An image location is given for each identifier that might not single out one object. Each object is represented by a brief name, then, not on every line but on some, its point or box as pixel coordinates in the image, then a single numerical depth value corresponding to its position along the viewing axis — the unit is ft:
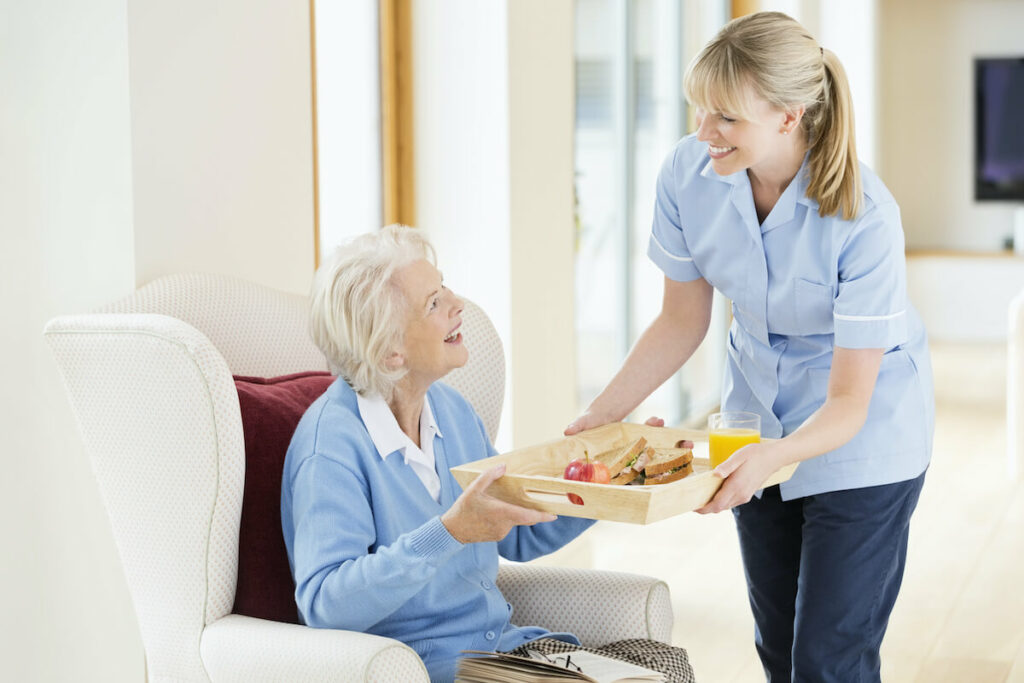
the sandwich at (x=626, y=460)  13.48
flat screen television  48.14
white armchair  13.12
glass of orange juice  13.74
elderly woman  12.90
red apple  13.30
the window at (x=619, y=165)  25.27
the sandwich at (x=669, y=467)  13.41
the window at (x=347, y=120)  17.88
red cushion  13.42
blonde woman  13.51
